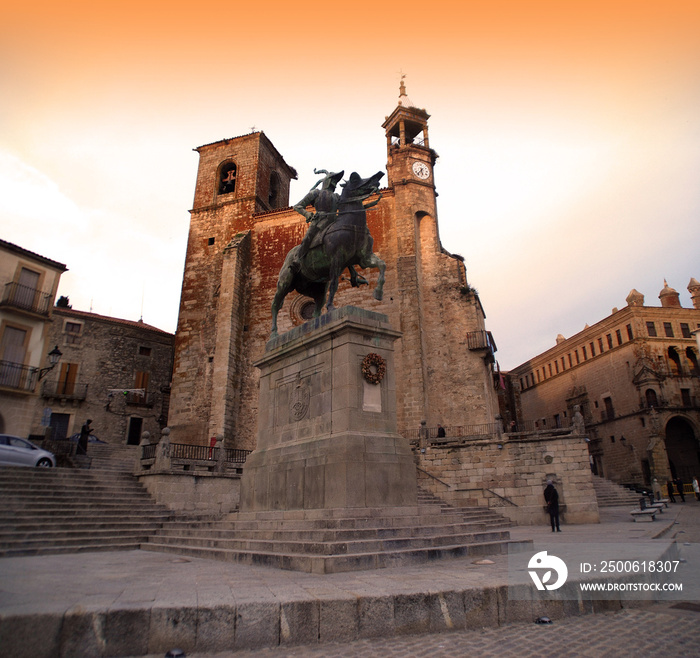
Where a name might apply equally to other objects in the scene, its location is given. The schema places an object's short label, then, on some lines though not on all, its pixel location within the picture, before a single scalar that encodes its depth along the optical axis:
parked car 13.92
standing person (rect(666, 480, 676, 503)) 26.97
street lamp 17.57
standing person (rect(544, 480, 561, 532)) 12.28
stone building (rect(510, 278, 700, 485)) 32.81
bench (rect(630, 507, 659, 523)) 13.26
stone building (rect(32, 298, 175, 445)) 28.03
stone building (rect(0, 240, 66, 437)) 19.48
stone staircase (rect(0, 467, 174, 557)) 9.41
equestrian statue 9.55
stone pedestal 7.70
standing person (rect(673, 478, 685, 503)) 25.73
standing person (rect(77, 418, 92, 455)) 18.32
